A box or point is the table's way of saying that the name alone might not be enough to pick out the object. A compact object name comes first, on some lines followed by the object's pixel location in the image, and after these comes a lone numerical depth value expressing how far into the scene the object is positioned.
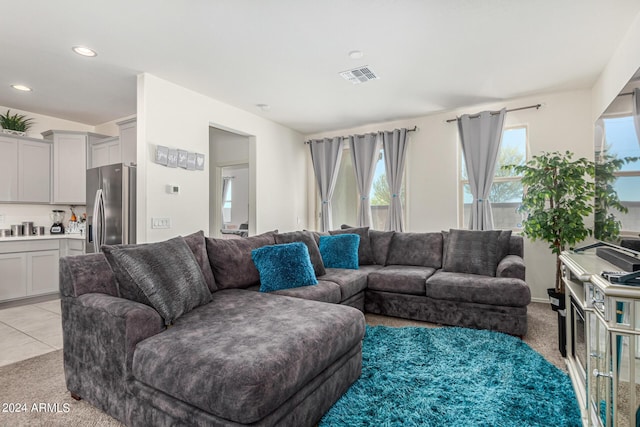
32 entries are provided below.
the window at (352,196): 5.32
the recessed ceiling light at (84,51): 2.91
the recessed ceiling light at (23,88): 3.80
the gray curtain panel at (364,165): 5.24
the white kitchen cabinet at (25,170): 4.33
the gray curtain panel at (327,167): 5.59
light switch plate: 3.48
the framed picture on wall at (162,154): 3.49
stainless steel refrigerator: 3.49
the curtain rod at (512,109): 4.10
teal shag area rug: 1.69
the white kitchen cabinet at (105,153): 4.60
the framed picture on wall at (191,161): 3.85
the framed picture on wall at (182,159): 3.73
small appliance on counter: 4.82
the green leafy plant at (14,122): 4.41
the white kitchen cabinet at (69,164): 4.78
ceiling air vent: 3.38
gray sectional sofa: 1.32
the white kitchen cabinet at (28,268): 4.05
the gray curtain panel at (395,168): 4.96
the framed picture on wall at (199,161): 3.97
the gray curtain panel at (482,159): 4.28
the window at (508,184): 4.30
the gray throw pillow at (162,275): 1.81
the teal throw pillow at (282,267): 2.73
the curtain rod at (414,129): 4.96
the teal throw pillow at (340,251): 3.78
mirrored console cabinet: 1.22
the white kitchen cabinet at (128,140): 4.32
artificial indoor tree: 3.31
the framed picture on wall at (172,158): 3.61
